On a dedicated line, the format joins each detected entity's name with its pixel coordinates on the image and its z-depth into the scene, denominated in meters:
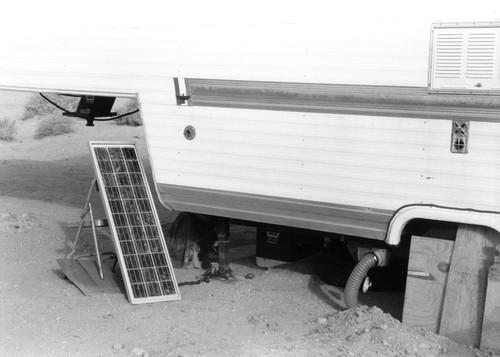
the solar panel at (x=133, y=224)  6.30
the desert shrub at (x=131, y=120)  16.19
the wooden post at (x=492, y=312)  5.19
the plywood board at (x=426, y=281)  5.50
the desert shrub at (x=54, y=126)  15.26
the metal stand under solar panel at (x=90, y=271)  6.39
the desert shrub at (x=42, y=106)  17.47
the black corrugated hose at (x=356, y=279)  5.79
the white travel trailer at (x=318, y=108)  5.18
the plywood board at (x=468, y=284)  5.32
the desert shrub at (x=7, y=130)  14.91
